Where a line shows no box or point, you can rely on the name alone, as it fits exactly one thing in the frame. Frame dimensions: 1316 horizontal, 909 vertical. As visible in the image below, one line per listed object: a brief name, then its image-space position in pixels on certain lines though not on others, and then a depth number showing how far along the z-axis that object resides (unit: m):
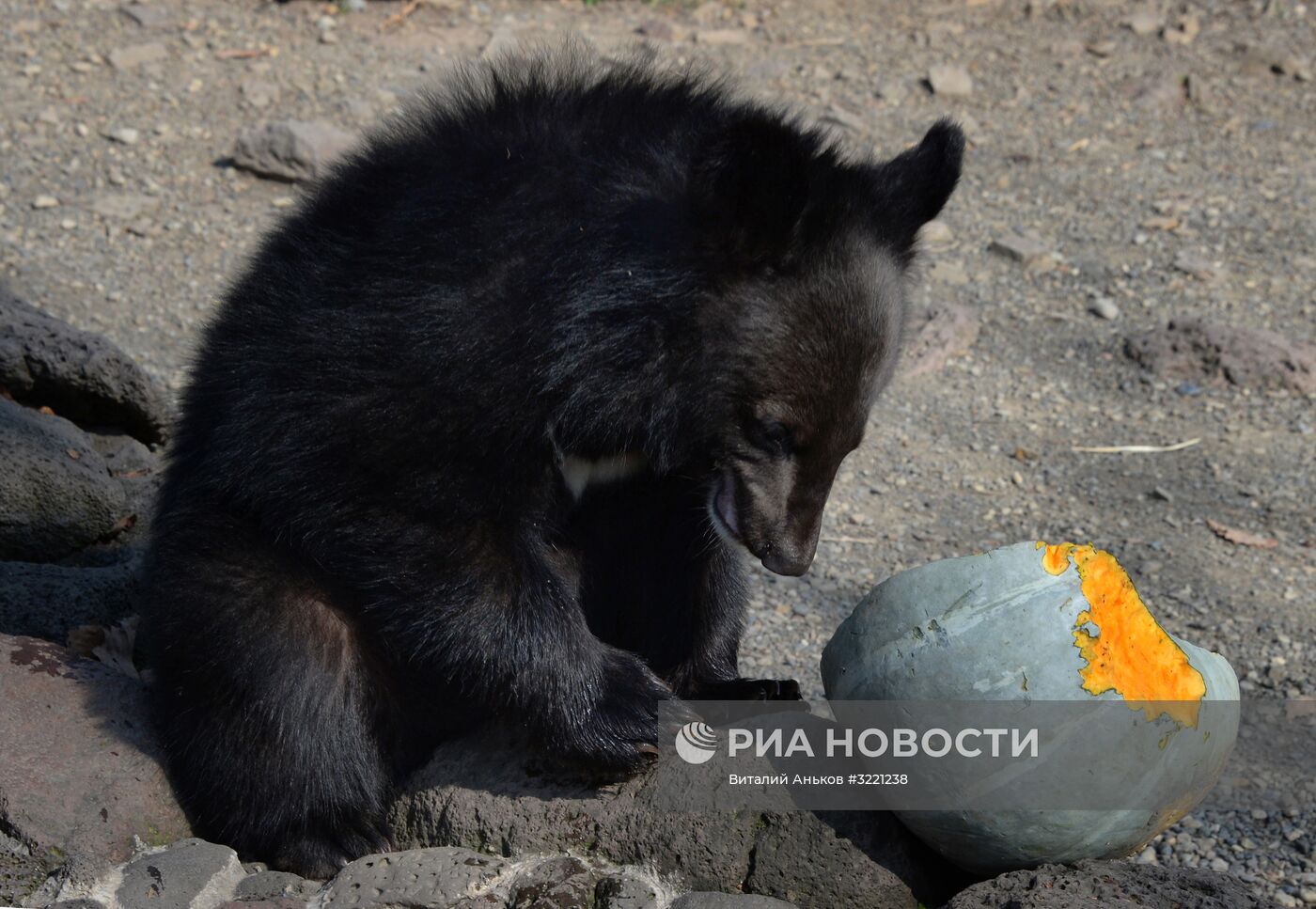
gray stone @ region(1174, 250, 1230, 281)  8.29
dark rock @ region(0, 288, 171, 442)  5.46
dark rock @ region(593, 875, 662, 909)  3.29
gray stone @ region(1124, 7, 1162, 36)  10.63
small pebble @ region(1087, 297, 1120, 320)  7.96
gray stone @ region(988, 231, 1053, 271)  8.48
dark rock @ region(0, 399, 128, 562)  4.92
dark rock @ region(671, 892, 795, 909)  3.23
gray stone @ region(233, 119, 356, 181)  8.40
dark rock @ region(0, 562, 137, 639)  4.57
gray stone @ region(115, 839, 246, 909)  3.44
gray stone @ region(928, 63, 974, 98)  10.02
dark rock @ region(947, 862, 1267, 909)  3.04
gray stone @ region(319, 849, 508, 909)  3.32
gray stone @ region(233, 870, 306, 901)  3.53
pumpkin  3.09
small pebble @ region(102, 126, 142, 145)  8.67
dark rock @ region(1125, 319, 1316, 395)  7.18
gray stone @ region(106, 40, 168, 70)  9.31
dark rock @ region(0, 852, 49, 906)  3.50
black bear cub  3.34
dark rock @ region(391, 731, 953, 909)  3.32
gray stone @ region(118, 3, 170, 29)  9.69
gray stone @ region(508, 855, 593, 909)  3.30
